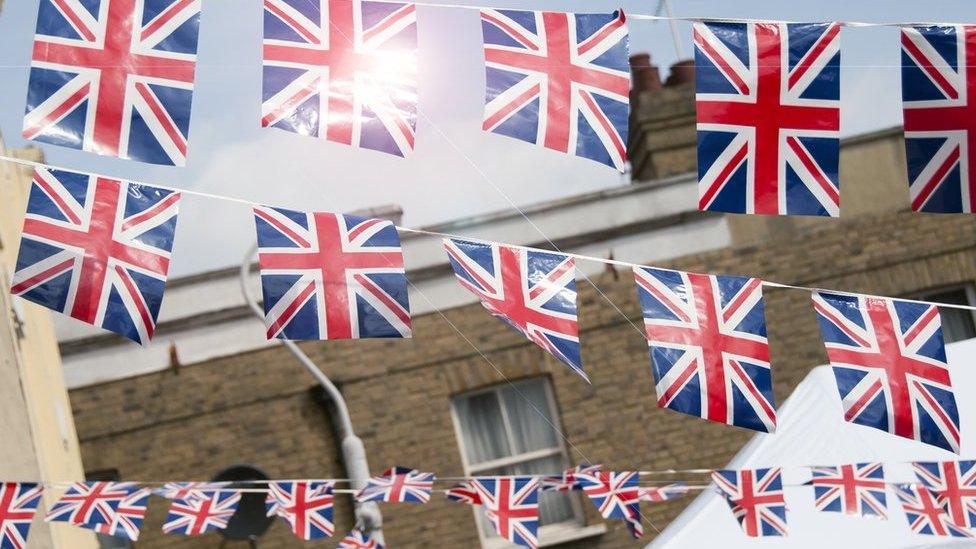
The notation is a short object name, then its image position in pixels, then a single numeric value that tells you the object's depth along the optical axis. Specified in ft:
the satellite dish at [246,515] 36.88
